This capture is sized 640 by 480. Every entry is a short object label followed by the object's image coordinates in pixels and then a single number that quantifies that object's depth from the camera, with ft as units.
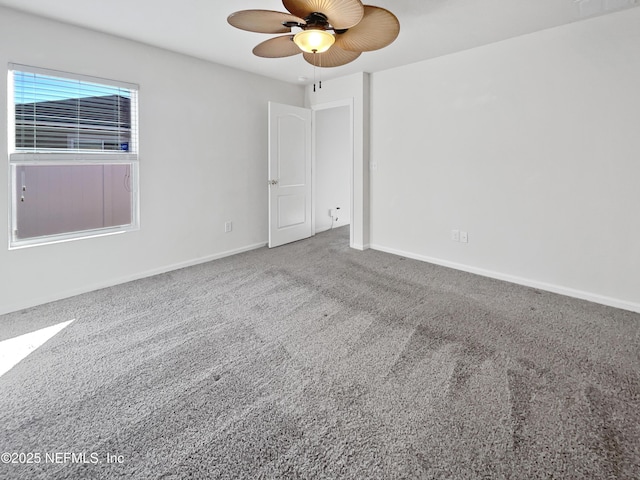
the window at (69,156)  9.25
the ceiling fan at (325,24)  6.14
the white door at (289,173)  15.34
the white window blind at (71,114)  9.19
